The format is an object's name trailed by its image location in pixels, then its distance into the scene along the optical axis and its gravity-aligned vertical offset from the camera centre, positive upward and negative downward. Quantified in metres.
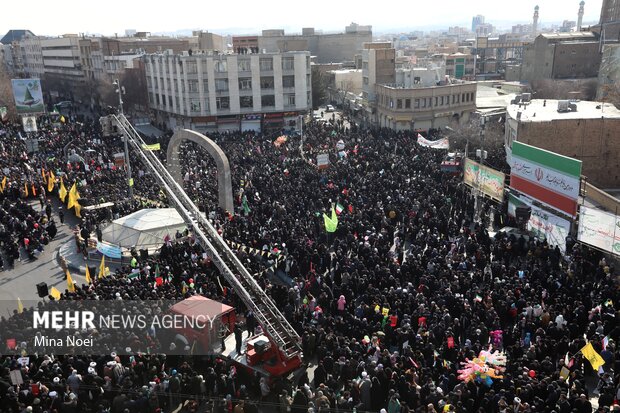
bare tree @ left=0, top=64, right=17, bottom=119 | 55.53 -4.50
